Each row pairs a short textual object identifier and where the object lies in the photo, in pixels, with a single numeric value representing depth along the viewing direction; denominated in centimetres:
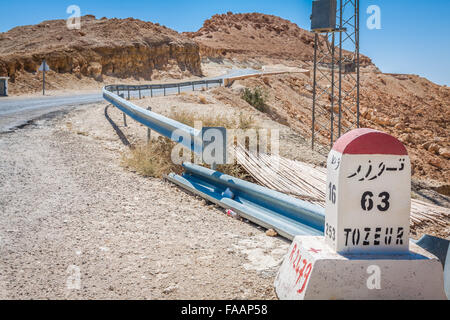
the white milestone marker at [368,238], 271
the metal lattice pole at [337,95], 1827
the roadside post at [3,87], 2552
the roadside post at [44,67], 2627
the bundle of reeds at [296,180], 635
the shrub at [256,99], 2253
